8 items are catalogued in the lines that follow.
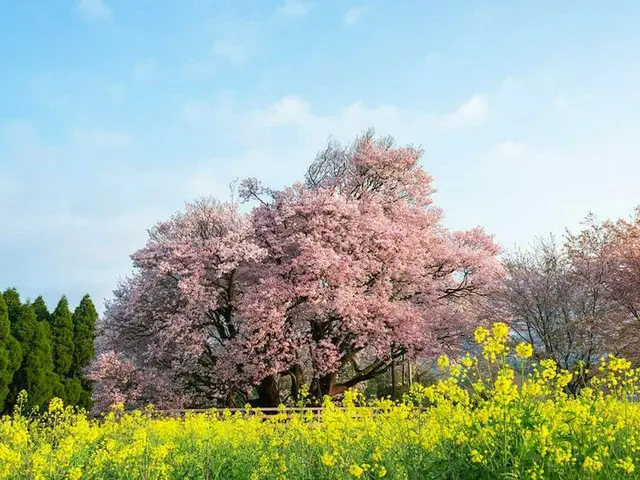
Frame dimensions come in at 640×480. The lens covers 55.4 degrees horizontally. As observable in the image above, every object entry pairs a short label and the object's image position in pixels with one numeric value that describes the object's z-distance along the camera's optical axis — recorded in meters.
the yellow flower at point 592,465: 4.43
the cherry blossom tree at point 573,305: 23.48
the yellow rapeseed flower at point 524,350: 4.65
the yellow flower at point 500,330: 4.64
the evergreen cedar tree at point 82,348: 38.97
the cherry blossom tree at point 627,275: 23.88
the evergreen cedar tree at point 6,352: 34.03
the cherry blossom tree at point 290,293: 23.41
